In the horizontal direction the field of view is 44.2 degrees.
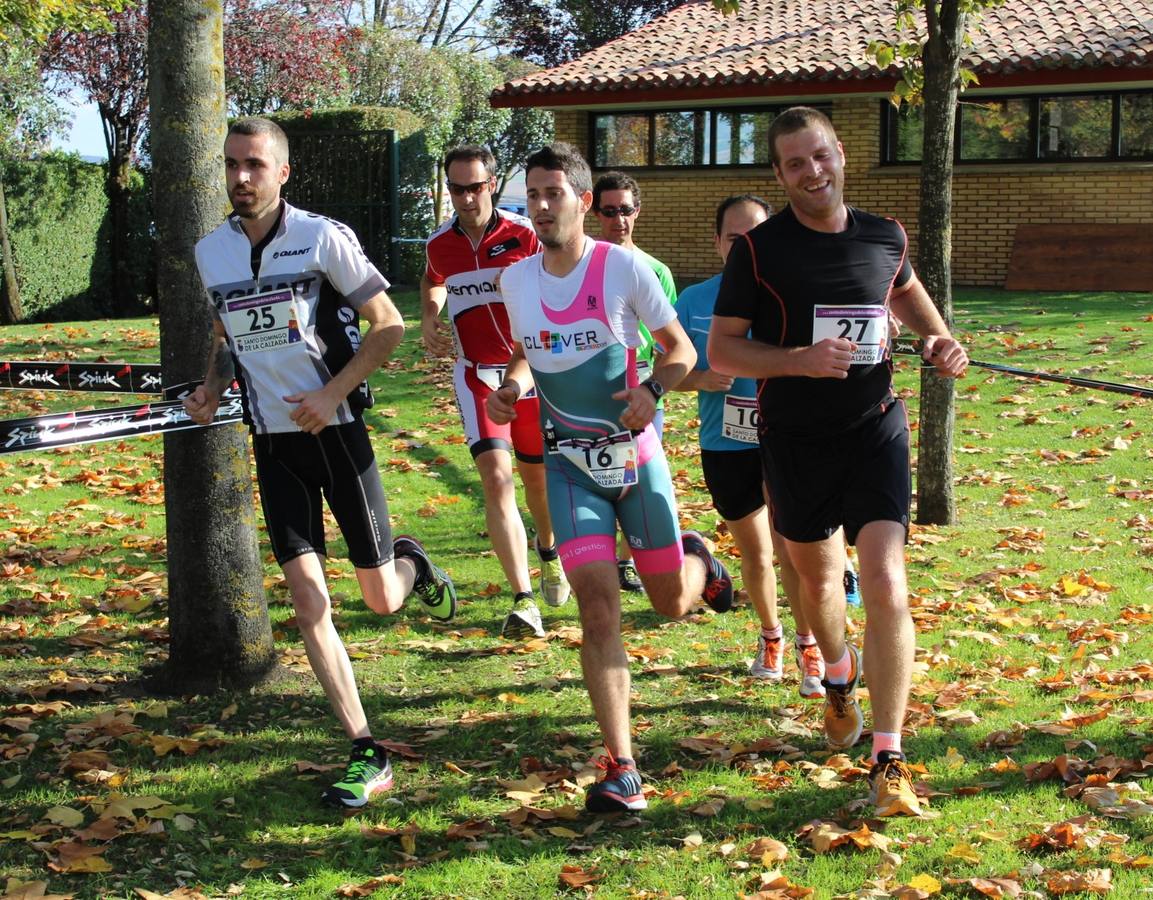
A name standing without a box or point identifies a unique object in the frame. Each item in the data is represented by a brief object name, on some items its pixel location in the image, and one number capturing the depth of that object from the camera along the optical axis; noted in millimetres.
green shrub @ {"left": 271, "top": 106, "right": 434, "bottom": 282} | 27359
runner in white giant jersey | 5086
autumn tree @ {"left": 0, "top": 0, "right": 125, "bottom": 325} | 18094
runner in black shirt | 4770
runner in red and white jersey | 7184
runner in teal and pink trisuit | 5008
